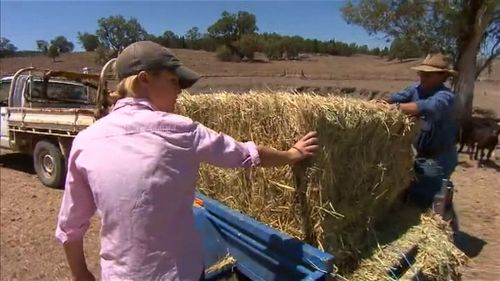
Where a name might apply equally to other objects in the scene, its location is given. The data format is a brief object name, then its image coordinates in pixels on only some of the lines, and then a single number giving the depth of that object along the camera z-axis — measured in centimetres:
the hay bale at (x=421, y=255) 271
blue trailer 235
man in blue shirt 389
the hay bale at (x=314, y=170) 252
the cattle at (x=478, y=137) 1188
